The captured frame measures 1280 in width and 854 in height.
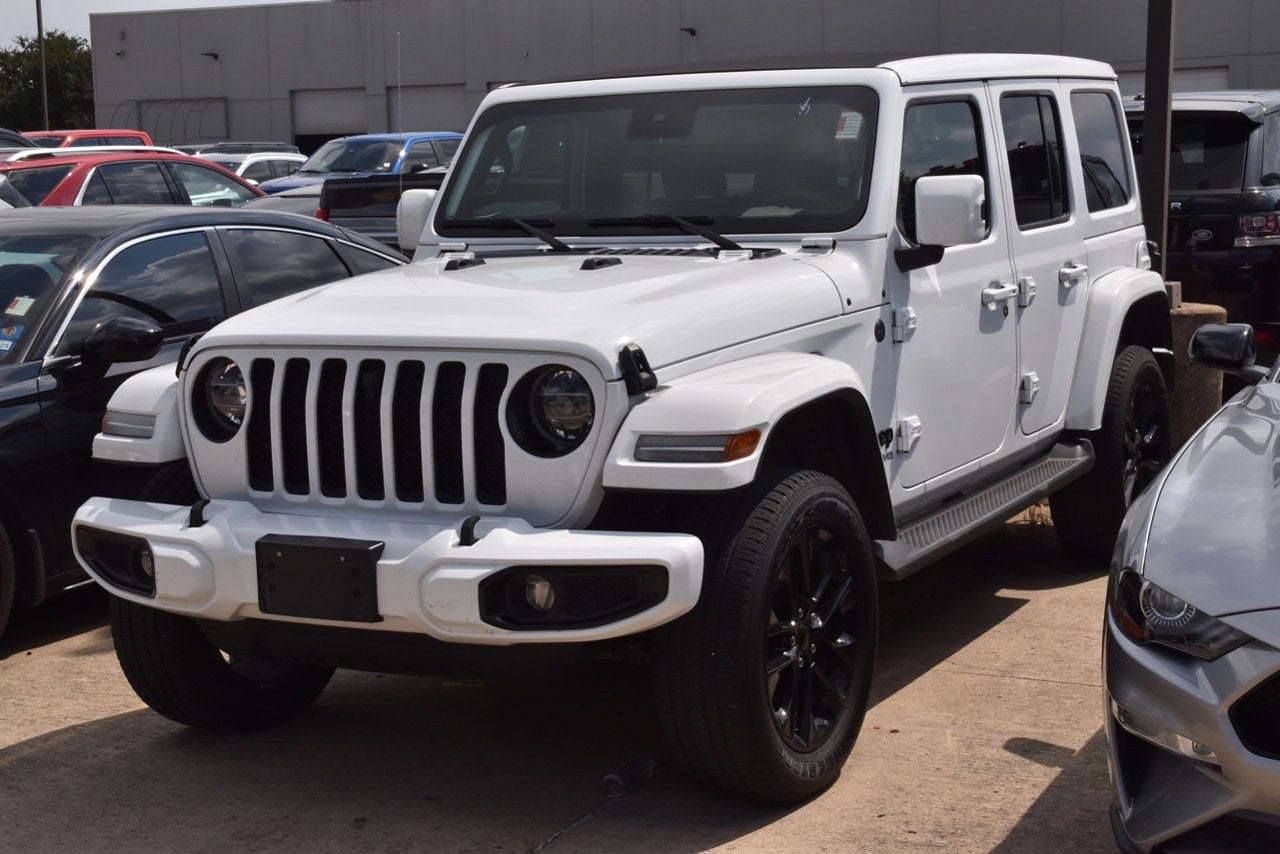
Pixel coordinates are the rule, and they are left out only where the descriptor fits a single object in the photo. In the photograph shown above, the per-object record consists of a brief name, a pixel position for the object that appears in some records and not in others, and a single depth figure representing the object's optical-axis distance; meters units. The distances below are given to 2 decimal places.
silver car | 3.06
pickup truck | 8.10
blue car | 20.62
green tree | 72.00
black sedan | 5.50
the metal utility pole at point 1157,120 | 8.41
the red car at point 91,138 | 19.89
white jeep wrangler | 3.73
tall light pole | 46.16
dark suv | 9.13
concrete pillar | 7.94
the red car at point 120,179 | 11.95
